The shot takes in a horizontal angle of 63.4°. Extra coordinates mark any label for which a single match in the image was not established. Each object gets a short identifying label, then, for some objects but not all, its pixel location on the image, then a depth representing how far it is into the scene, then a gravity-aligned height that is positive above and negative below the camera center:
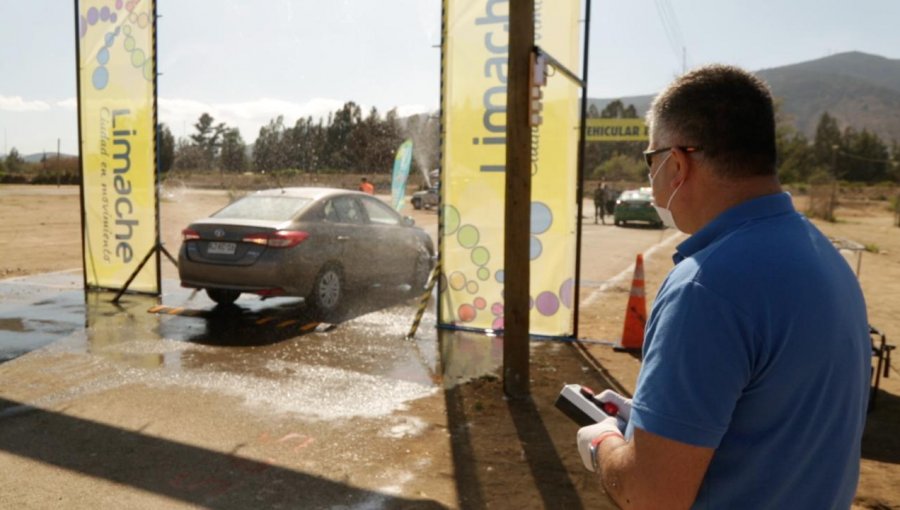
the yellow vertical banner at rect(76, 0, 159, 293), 10.02 +0.80
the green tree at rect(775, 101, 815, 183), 87.25 +5.40
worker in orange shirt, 23.50 +0.21
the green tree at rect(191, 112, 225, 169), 47.70 +4.10
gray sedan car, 8.67 -0.68
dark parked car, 29.05 -0.48
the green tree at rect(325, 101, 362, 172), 39.69 +3.20
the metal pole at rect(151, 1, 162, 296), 10.06 +0.25
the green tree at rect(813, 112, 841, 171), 128.25 +11.23
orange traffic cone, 7.97 -1.35
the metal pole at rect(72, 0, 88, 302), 10.29 +0.42
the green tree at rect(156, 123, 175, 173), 52.92 +2.97
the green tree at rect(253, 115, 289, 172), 38.53 +2.21
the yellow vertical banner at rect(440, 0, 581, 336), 7.73 +0.32
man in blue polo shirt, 1.40 -0.29
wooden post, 5.92 +0.26
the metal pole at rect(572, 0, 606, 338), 7.45 +0.49
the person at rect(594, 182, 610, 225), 31.79 -0.10
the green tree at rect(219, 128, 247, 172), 44.09 +2.57
